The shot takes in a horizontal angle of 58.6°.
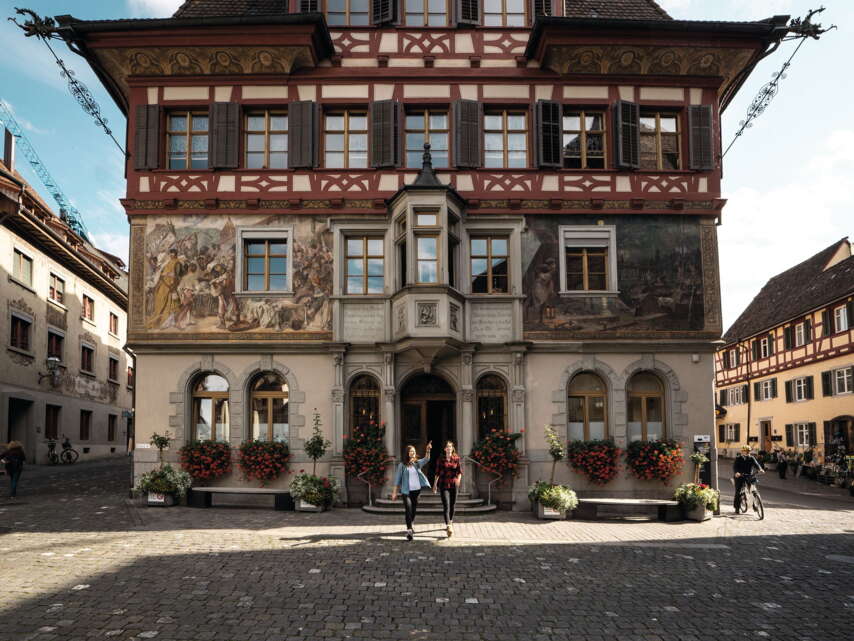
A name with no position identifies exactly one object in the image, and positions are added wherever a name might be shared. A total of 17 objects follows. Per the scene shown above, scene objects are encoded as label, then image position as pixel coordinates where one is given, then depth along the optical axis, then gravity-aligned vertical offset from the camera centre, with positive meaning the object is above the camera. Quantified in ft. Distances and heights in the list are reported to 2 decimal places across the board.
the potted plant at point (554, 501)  56.18 -6.78
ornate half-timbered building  64.39 +16.51
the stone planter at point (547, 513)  56.59 -7.72
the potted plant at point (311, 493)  58.44 -6.38
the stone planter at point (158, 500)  59.52 -6.99
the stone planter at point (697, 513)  57.16 -7.89
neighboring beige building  97.35 +11.24
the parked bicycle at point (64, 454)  107.76 -6.32
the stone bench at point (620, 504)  57.57 -7.51
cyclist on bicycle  62.49 -4.91
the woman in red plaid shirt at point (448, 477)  47.78 -4.30
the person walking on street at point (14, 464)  64.49 -4.51
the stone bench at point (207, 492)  60.77 -6.54
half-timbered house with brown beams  118.42 +8.27
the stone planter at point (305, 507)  58.70 -7.48
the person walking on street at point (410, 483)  46.42 -4.50
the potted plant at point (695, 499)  57.11 -6.81
